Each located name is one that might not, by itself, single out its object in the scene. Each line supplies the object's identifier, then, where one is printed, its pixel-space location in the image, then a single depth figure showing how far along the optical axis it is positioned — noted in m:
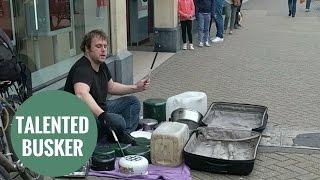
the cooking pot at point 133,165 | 3.96
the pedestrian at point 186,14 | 10.29
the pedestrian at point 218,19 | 11.64
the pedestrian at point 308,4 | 18.23
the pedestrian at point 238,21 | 13.88
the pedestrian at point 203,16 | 10.79
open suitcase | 4.24
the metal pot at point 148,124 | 5.09
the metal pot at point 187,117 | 5.16
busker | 4.10
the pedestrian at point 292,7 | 16.59
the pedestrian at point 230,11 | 12.57
